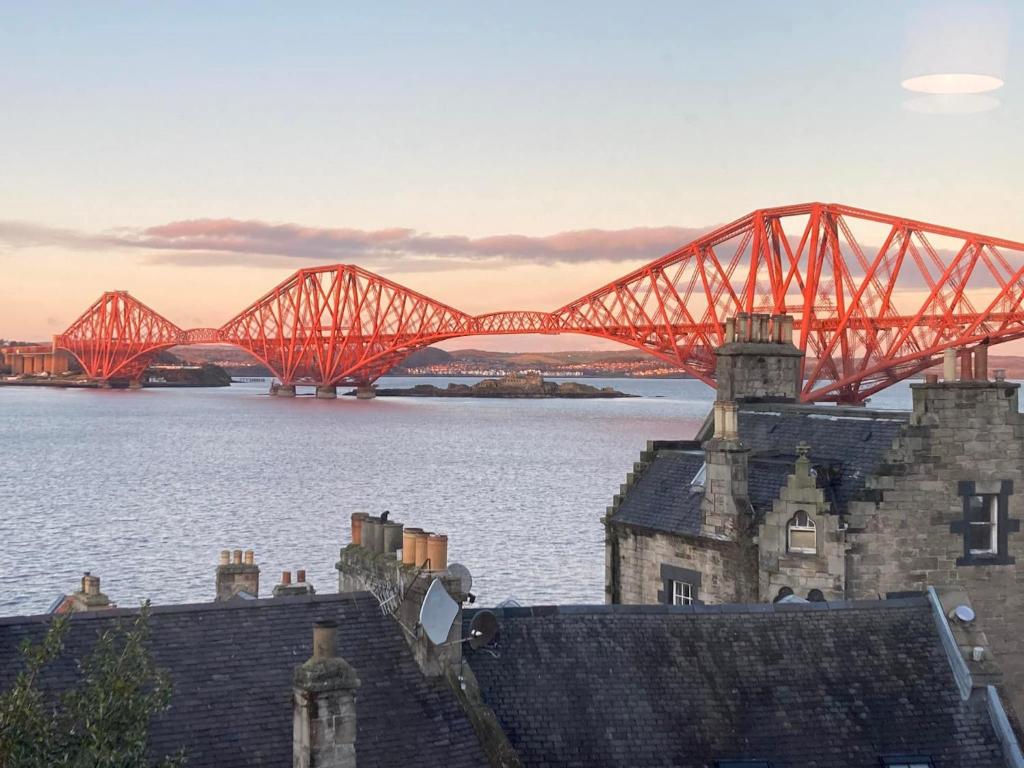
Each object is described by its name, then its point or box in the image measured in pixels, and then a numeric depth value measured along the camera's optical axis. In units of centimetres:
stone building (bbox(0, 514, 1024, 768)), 1401
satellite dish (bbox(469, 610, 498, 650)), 1602
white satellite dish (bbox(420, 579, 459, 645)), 1491
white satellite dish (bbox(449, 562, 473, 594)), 1714
